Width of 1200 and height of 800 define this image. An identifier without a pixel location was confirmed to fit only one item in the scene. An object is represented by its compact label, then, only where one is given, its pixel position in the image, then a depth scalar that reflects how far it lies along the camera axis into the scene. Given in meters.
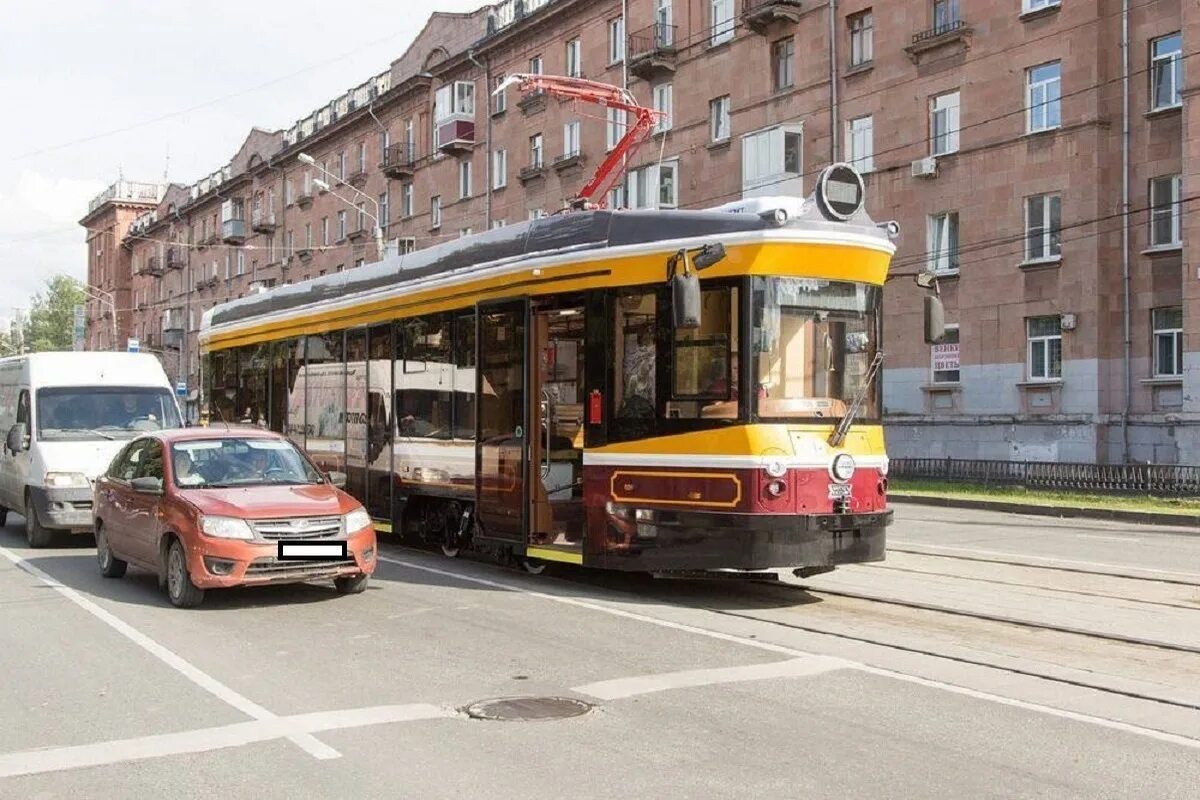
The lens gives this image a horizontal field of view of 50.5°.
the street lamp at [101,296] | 94.81
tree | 109.56
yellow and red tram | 10.10
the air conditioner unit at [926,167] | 31.47
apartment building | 27.72
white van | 15.04
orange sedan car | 10.11
